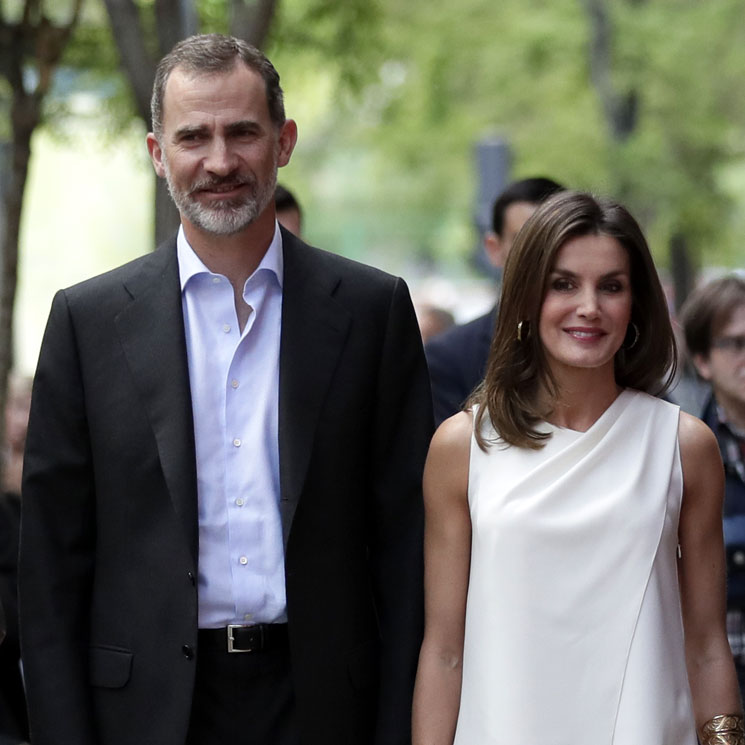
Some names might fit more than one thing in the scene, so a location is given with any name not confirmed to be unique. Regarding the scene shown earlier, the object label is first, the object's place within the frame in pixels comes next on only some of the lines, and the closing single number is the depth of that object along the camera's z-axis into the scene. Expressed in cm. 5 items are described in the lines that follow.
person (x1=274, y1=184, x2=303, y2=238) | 1300
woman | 764
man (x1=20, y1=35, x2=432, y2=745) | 796
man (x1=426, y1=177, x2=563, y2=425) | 1242
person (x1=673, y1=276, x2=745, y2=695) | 1046
